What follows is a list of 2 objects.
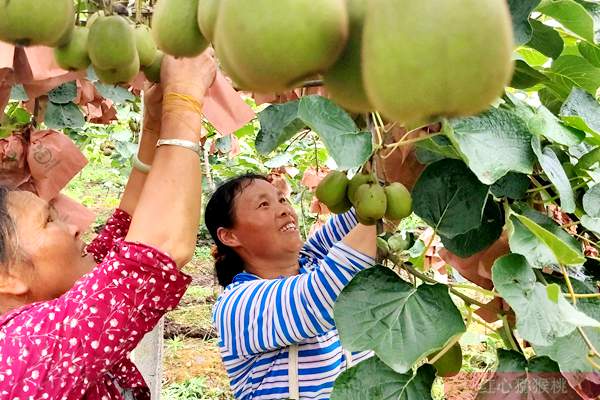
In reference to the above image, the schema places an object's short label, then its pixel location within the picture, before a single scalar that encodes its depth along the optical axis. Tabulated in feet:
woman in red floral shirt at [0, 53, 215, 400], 3.55
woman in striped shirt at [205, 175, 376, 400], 4.25
